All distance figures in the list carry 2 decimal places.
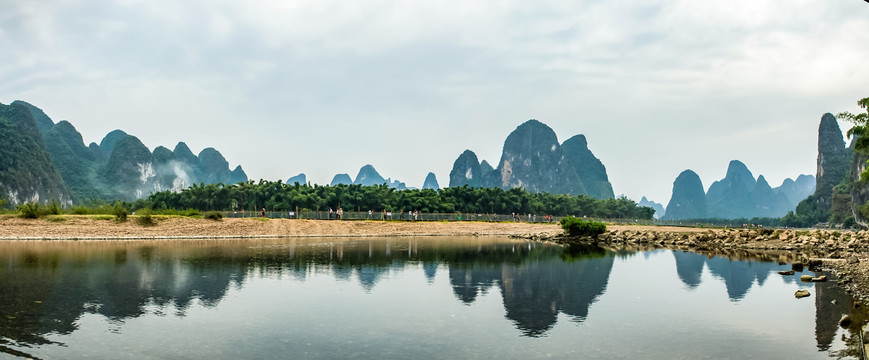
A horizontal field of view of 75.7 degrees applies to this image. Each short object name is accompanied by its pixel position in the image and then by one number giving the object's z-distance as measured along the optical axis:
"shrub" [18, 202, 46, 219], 47.41
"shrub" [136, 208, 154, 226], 49.84
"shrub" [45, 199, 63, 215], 49.38
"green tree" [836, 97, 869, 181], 29.09
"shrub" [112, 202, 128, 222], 49.44
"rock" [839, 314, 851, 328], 13.95
